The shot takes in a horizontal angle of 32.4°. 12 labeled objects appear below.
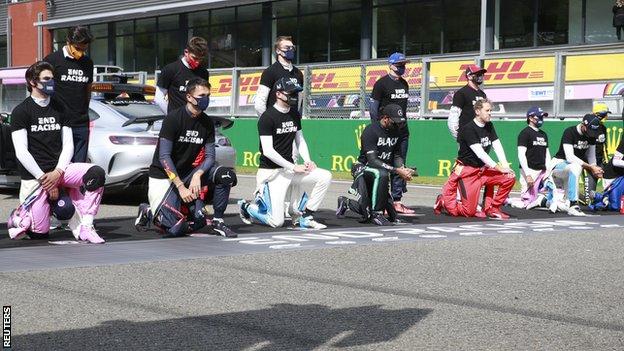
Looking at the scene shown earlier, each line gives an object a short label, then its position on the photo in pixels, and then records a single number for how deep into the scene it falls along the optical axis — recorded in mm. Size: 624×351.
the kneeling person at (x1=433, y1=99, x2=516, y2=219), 13125
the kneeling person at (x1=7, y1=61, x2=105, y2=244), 9797
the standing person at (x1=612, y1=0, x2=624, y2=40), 26019
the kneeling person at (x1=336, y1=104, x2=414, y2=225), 11891
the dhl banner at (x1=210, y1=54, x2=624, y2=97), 19031
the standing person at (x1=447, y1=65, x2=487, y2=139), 13828
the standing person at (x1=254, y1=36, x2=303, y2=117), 11961
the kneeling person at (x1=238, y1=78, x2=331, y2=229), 11367
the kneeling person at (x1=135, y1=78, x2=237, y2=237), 10320
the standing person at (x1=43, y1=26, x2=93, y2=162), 10773
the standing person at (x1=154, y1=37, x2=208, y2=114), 11445
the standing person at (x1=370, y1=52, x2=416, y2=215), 13242
